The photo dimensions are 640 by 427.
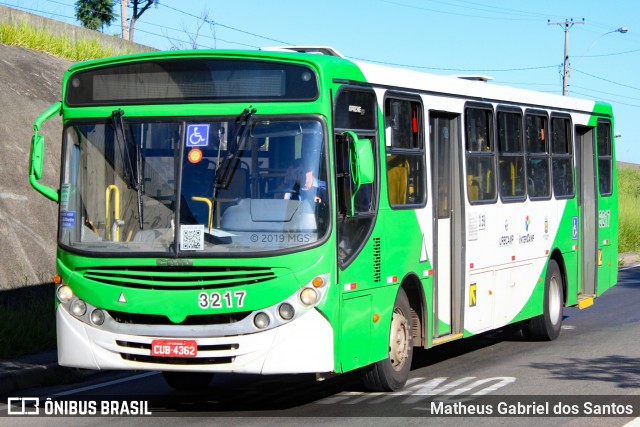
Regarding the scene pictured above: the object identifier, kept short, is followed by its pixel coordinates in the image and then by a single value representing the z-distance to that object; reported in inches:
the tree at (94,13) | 2721.5
